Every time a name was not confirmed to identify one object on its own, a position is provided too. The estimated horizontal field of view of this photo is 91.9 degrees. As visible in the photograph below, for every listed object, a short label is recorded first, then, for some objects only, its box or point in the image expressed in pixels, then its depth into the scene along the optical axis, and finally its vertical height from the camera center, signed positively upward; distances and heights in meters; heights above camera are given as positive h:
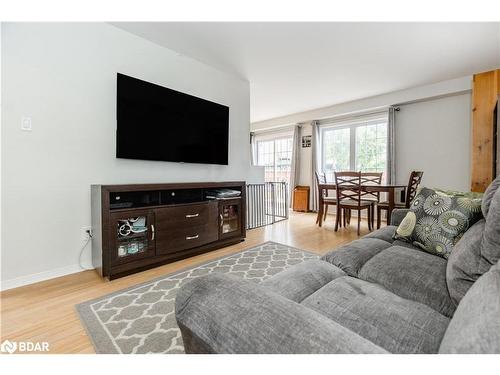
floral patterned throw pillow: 1.29 -0.21
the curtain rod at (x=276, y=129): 5.93 +1.41
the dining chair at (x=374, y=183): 3.67 +0.00
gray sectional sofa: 0.46 -0.34
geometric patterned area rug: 1.22 -0.80
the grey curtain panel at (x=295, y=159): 5.72 +0.56
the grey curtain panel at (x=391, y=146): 4.23 +0.65
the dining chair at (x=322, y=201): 3.85 -0.29
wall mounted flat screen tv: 2.28 +0.62
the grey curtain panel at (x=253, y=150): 6.93 +0.94
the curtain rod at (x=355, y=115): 4.42 +1.36
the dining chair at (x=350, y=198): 3.46 -0.23
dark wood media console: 1.94 -0.39
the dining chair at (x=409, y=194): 3.28 -0.15
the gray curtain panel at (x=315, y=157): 5.36 +0.58
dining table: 3.29 -0.09
